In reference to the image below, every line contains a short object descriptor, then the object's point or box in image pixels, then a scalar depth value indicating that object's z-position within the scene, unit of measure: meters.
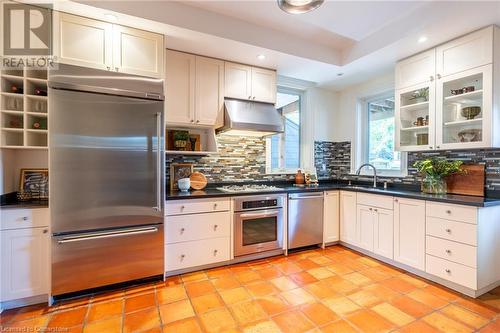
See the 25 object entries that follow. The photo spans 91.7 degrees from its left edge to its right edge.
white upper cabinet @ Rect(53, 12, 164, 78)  2.15
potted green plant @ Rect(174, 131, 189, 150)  2.97
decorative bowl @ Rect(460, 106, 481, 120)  2.44
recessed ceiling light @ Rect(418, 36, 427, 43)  2.51
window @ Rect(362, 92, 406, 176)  3.53
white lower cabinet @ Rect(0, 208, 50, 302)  1.95
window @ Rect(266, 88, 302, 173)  3.87
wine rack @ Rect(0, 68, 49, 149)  2.11
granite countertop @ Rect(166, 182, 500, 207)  2.21
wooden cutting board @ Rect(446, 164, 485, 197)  2.55
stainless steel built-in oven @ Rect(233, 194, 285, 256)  2.86
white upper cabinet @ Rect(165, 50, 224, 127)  2.80
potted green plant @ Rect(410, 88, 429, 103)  2.86
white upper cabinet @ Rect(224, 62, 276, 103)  3.11
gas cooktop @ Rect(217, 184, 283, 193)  2.97
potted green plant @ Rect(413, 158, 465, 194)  2.66
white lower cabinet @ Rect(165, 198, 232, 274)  2.53
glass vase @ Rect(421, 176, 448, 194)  2.74
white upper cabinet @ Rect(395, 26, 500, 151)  2.30
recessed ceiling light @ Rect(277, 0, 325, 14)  1.65
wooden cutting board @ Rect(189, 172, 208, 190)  3.06
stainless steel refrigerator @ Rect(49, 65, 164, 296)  2.04
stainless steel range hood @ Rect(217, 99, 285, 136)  2.93
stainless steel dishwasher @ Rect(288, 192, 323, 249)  3.20
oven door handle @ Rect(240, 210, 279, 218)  2.89
